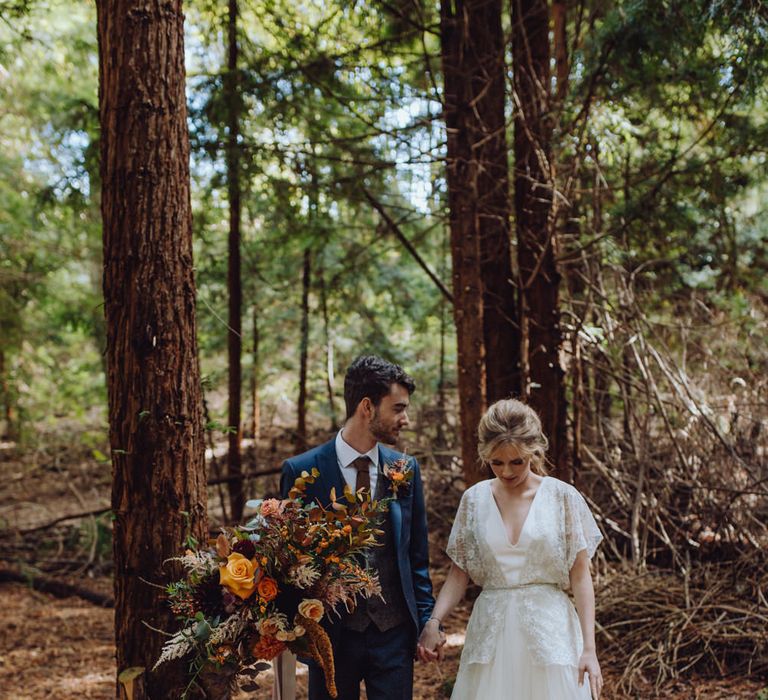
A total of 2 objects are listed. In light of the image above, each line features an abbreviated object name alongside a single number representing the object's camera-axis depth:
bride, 3.19
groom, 3.35
